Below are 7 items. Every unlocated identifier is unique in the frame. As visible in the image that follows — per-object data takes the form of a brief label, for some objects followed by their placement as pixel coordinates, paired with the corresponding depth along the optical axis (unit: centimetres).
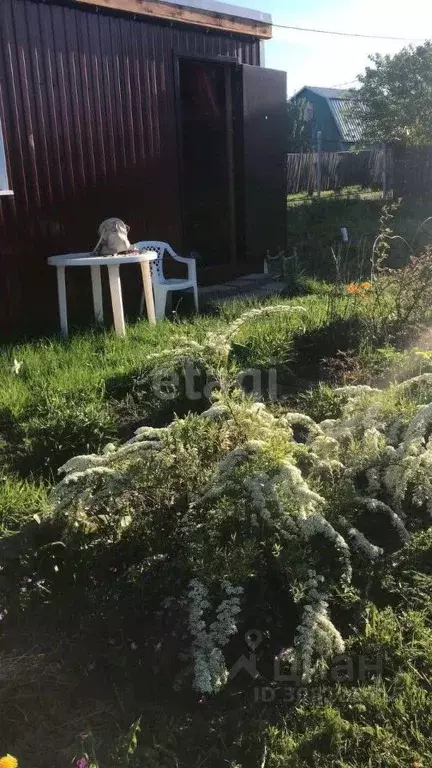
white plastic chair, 629
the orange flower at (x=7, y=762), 143
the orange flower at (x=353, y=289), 507
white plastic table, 532
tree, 1820
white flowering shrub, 212
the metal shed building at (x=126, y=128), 557
